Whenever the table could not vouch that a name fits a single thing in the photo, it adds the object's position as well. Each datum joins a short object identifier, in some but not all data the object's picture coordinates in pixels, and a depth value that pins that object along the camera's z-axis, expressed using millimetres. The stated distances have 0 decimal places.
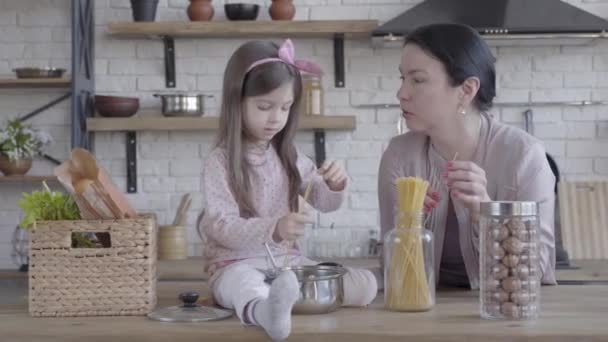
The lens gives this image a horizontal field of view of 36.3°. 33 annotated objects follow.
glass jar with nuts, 1718
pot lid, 1738
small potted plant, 4602
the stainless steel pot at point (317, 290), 1770
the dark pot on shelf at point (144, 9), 4586
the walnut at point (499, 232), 1738
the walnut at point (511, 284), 1723
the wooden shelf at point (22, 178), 4578
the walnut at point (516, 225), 1727
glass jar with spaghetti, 1813
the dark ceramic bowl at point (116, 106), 4594
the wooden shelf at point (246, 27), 4484
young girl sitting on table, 2105
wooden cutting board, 4129
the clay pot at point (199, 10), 4582
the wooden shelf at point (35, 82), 4570
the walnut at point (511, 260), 1725
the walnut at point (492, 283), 1729
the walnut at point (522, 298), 1714
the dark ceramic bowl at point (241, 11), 4539
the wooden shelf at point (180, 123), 4531
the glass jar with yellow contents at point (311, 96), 4551
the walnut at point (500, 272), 1730
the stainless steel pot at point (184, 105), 4562
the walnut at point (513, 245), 1726
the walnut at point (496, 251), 1738
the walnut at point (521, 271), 1725
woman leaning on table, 2223
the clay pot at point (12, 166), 4645
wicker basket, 1793
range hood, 4230
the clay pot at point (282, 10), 4566
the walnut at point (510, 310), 1714
